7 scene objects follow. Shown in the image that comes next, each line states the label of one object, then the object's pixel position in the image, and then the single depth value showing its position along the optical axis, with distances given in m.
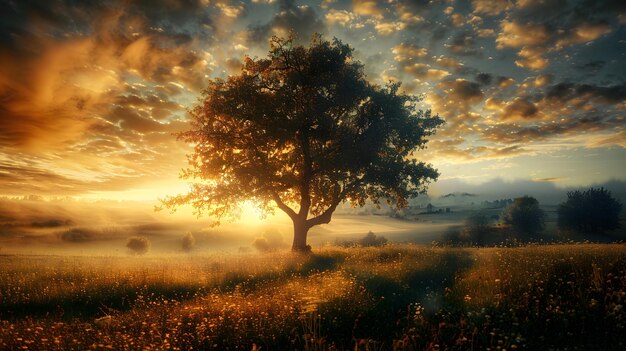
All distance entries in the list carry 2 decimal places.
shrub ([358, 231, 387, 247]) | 49.97
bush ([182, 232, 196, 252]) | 58.84
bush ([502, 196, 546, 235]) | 48.56
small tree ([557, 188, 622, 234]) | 45.66
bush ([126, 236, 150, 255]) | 50.56
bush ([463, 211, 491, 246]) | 44.69
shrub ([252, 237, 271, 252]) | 49.97
